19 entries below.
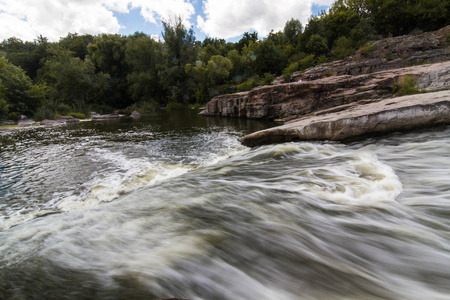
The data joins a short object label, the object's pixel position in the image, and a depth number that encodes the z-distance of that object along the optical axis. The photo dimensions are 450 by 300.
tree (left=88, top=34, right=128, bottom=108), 44.93
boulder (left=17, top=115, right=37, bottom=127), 16.97
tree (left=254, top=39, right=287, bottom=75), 41.12
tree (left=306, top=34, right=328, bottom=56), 39.34
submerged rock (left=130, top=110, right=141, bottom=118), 25.08
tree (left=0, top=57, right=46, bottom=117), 20.61
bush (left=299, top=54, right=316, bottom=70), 35.06
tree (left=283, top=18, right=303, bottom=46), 48.56
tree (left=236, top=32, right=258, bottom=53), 56.38
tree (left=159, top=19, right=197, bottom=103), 39.56
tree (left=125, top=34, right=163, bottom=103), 41.00
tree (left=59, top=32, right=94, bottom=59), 61.69
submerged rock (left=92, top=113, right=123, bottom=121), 23.28
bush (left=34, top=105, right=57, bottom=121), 19.53
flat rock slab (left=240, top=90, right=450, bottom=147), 5.76
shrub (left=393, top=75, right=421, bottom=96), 9.50
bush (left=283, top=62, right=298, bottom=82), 33.31
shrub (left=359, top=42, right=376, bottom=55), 30.47
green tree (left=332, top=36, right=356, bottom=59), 33.59
